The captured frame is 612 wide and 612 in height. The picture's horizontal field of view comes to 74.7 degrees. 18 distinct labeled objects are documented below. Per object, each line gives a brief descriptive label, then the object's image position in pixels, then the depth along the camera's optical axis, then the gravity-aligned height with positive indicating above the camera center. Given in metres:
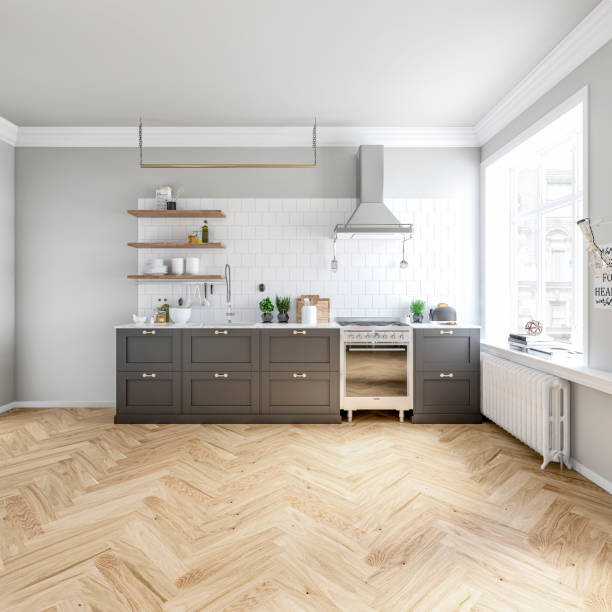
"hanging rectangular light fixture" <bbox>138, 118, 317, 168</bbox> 4.05 +1.51
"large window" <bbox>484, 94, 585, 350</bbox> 3.25 +0.74
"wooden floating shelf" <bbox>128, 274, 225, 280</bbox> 4.27 +0.31
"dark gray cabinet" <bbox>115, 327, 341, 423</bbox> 3.95 -0.65
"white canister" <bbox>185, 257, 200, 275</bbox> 4.36 +0.44
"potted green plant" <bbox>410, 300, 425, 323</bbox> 4.35 -0.03
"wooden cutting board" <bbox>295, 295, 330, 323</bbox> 4.45 -0.01
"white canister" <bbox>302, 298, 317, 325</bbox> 4.20 -0.09
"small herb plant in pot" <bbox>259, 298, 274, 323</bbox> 4.30 -0.03
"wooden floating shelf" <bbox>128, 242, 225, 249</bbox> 4.23 +0.65
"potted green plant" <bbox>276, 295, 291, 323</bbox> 4.34 -0.03
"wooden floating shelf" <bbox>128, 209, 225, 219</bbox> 4.23 +0.99
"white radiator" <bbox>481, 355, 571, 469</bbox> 2.91 -0.78
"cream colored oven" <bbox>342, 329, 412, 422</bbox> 3.94 -0.63
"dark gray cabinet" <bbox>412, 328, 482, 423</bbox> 3.95 -0.68
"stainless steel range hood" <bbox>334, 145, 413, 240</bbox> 4.16 +1.06
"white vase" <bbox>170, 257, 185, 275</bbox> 4.33 +0.44
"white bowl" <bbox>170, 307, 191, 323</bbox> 4.18 -0.09
